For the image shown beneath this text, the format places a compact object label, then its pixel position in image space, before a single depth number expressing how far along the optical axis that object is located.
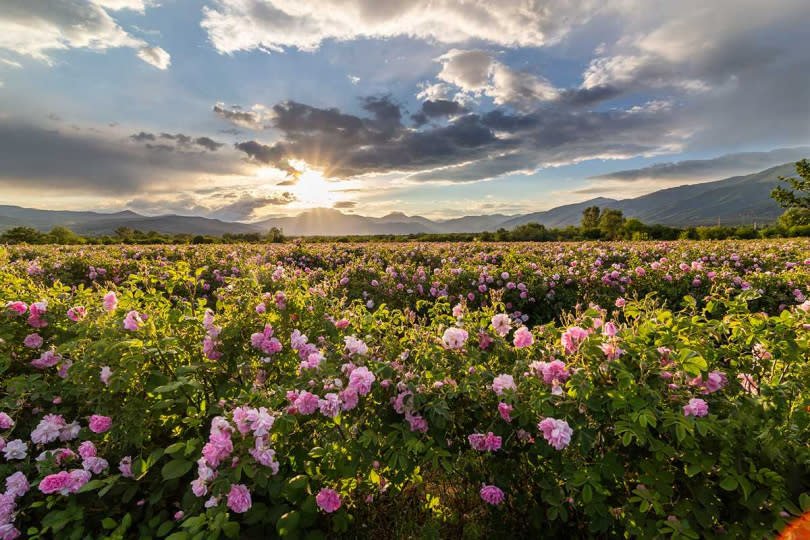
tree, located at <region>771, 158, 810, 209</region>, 29.77
